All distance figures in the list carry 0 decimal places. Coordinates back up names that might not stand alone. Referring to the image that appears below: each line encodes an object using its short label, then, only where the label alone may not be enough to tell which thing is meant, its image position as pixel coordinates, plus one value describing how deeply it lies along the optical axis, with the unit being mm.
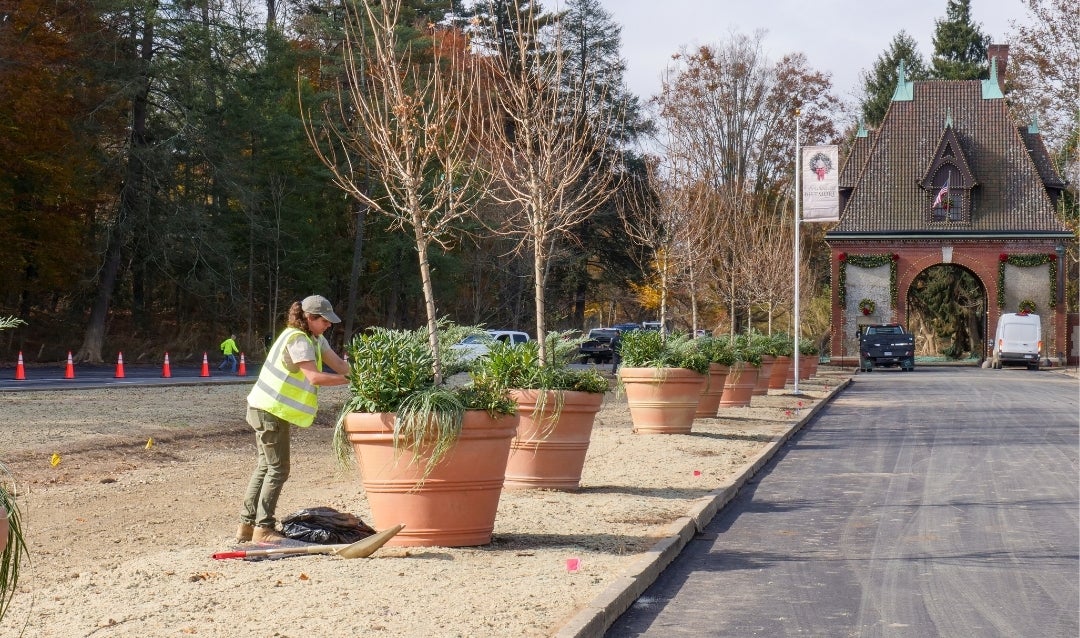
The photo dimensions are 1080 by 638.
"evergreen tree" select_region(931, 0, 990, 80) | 83500
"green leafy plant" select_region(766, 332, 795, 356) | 32406
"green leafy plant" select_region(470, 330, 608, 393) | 11500
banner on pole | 30328
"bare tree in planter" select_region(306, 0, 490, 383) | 9680
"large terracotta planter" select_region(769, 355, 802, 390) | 34750
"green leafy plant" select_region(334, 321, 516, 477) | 8469
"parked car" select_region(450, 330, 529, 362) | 10025
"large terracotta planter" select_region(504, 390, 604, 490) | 11688
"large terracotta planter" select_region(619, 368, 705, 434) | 18109
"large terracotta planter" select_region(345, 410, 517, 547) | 8586
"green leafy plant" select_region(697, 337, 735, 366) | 22186
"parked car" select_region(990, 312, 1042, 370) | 55812
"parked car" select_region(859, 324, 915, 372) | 55875
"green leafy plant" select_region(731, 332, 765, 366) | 25625
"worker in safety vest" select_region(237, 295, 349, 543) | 8883
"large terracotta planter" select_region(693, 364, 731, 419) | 21744
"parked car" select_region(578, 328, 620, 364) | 58219
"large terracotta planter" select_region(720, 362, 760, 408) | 25438
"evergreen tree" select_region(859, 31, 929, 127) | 81188
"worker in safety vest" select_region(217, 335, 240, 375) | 36875
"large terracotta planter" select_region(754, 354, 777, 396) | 30766
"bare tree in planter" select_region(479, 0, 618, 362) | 14695
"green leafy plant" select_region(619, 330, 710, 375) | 18281
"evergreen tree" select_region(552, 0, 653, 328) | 58500
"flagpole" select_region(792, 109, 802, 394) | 31266
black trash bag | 8594
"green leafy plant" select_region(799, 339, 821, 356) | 39756
